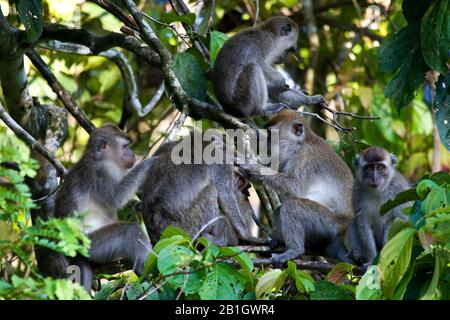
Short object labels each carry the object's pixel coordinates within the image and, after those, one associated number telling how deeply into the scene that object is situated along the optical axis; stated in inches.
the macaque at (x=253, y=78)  424.2
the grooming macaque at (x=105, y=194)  333.1
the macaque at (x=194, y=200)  347.3
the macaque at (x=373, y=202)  339.9
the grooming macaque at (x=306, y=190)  350.3
